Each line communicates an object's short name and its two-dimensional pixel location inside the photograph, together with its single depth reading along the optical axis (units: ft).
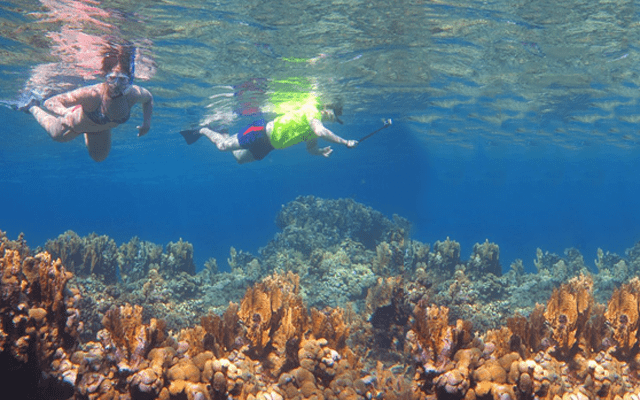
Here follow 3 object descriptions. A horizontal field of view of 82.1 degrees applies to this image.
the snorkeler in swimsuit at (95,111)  23.90
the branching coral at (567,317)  16.34
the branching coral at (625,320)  16.30
